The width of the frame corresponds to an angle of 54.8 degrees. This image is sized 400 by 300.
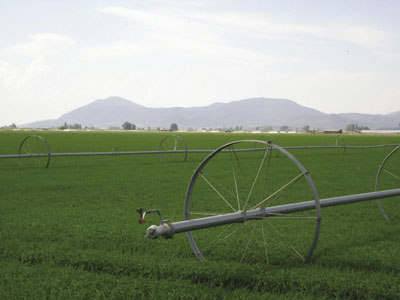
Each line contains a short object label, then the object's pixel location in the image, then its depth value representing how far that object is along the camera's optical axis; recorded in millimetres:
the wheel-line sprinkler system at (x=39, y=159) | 16427
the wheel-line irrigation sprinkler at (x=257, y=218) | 4191
